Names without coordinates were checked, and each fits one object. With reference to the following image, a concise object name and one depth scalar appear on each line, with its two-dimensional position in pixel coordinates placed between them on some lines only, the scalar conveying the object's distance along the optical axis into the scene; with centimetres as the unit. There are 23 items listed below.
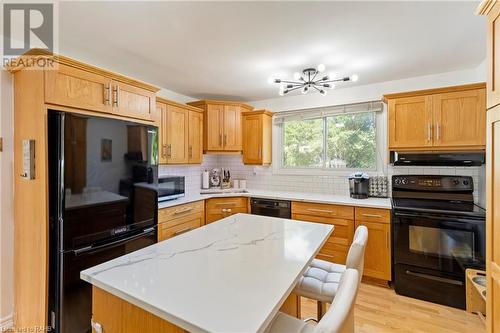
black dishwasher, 321
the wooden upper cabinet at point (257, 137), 376
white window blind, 321
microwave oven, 291
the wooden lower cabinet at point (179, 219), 265
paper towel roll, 396
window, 334
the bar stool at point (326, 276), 129
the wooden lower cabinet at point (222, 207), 338
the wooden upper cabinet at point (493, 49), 118
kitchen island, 78
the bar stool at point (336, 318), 67
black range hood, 249
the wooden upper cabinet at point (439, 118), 245
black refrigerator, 164
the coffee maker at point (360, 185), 306
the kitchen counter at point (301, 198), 273
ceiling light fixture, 245
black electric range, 227
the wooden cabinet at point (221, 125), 367
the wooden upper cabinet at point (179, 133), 302
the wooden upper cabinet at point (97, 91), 171
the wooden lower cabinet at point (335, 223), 282
